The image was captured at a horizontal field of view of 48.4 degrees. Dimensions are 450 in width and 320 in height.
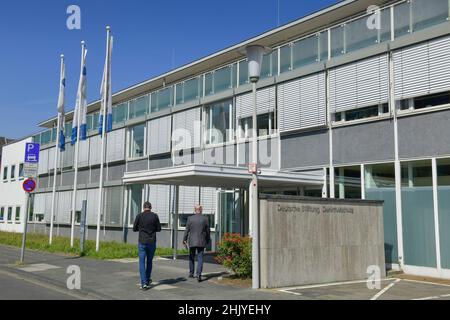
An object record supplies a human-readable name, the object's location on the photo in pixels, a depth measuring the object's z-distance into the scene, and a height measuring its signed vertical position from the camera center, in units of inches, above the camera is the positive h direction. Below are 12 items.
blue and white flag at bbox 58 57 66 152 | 953.5 +245.9
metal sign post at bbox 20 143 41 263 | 660.9 +73.9
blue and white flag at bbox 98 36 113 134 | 864.3 +229.5
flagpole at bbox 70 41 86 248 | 906.7 +220.7
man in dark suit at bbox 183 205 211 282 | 497.7 -10.4
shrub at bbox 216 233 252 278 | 494.6 -30.8
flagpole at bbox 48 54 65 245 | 949.5 +235.6
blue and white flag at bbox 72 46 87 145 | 908.0 +229.4
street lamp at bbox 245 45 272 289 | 445.1 +48.0
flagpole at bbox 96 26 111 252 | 849.5 +229.2
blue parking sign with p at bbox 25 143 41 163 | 680.7 +93.4
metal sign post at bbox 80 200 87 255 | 789.2 -13.1
